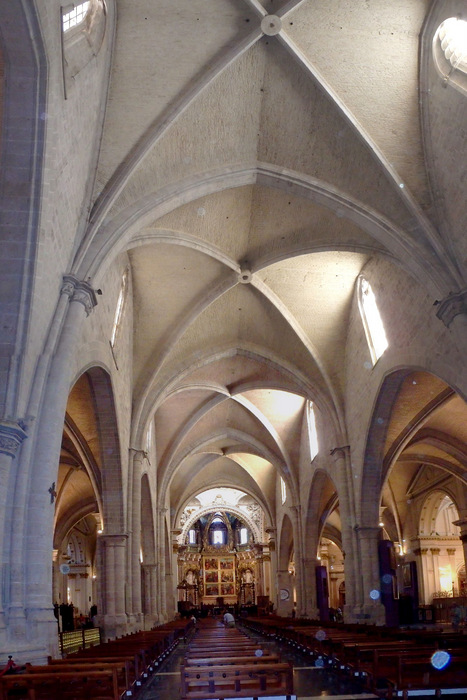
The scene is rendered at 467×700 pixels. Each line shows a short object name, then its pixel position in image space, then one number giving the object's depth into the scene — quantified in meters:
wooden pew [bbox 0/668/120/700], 7.76
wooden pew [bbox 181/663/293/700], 8.12
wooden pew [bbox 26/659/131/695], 8.33
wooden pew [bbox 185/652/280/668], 8.74
